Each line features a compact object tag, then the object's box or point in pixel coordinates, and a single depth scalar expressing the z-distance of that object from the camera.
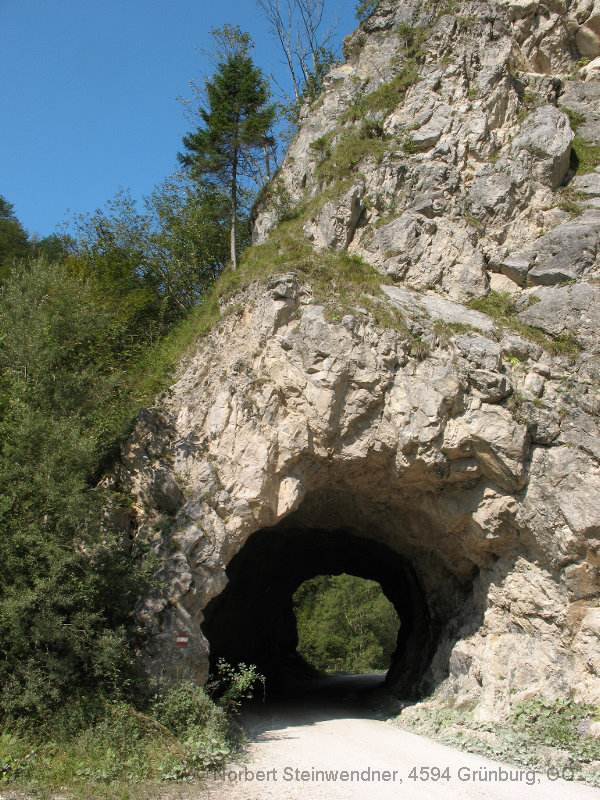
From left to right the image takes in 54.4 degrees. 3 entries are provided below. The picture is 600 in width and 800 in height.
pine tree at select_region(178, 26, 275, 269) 21.28
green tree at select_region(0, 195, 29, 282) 30.47
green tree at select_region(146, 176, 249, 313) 23.83
